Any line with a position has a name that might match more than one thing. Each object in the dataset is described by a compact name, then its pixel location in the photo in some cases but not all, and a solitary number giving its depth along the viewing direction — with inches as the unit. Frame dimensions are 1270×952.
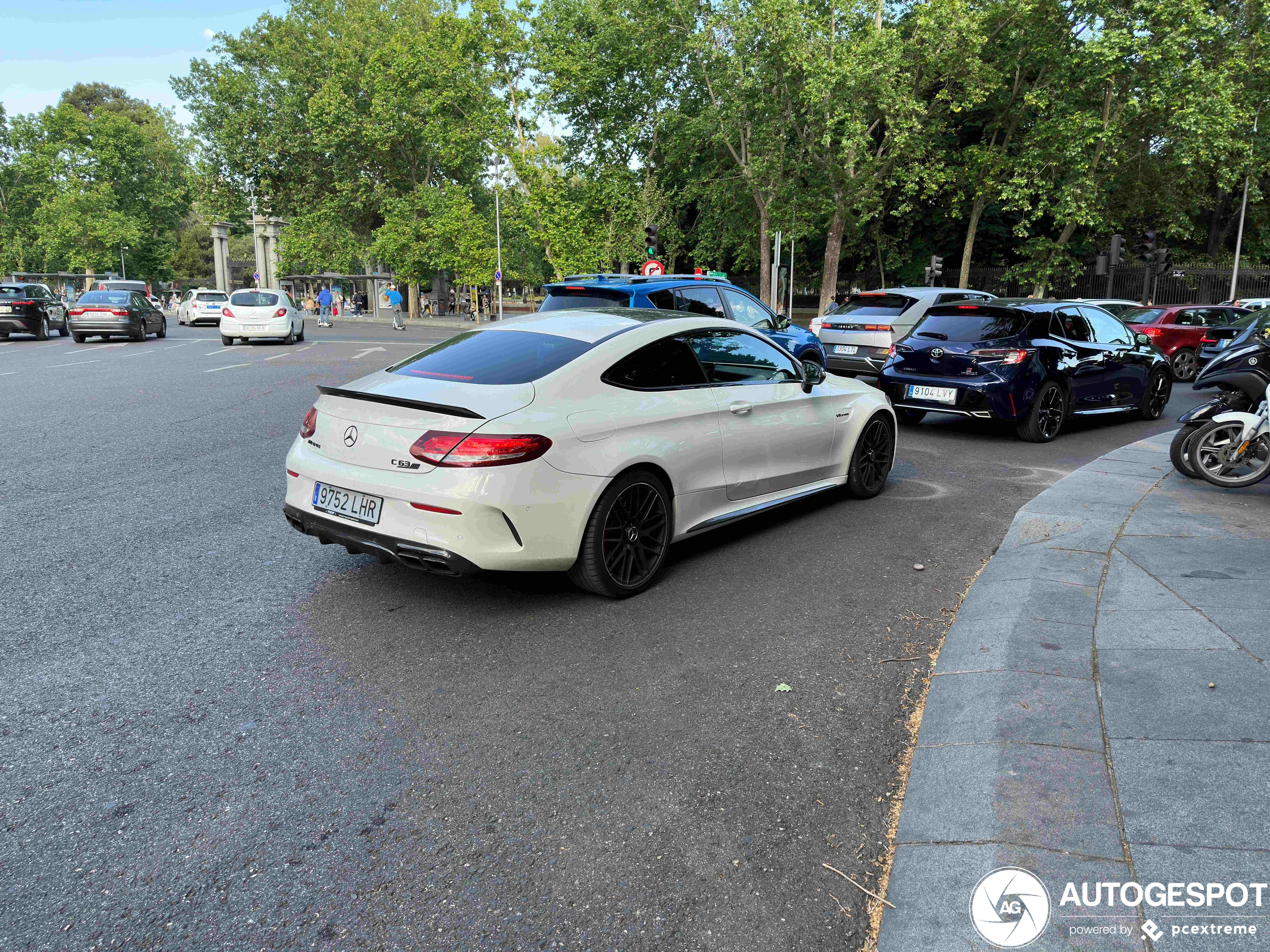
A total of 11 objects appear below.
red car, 721.6
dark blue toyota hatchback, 398.9
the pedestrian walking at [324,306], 1828.2
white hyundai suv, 569.0
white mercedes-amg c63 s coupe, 168.4
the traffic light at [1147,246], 1075.8
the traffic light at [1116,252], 1188.5
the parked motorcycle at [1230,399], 309.3
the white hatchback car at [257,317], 990.4
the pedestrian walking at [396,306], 1733.5
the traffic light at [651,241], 1122.7
